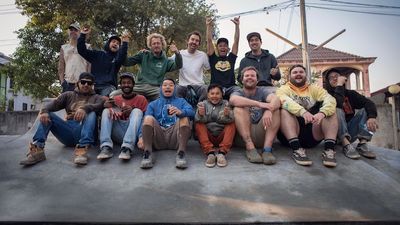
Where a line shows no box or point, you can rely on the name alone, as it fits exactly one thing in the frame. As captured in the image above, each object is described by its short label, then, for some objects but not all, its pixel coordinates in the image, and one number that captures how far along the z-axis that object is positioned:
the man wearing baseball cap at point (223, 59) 5.76
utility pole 14.06
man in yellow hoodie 4.48
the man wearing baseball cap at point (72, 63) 5.94
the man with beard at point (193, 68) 5.75
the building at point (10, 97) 28.66
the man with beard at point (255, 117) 4.53
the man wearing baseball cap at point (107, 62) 5.55
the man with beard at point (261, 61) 5.74
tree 15.01
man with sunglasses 4.47
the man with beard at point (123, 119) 4.52
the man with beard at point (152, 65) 5.64
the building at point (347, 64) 22.52
